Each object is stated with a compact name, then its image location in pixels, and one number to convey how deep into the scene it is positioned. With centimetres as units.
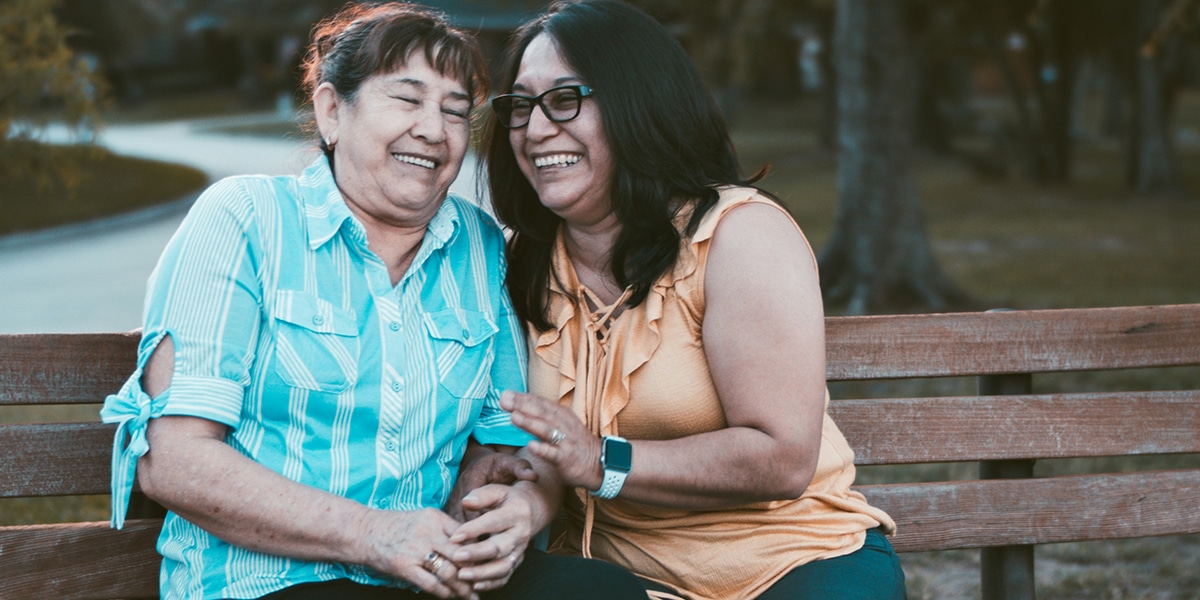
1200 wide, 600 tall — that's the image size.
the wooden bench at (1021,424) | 308
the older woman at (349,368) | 232
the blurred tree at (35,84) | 734
